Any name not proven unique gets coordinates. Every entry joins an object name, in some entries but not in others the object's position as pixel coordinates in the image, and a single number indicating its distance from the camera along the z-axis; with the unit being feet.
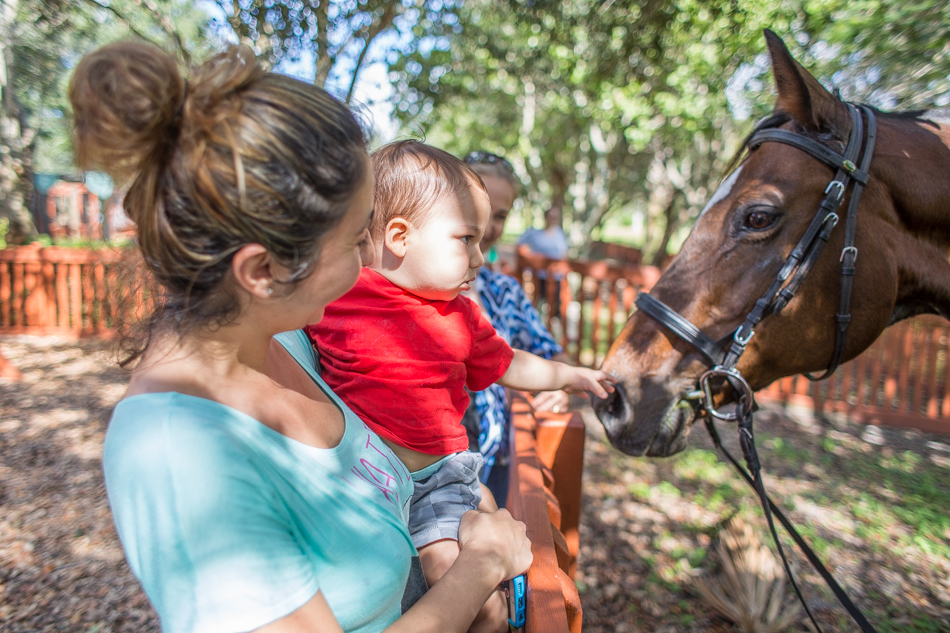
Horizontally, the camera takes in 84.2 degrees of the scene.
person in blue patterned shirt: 8.17
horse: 6.59
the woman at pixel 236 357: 2.61
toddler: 5.07
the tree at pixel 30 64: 28.71
